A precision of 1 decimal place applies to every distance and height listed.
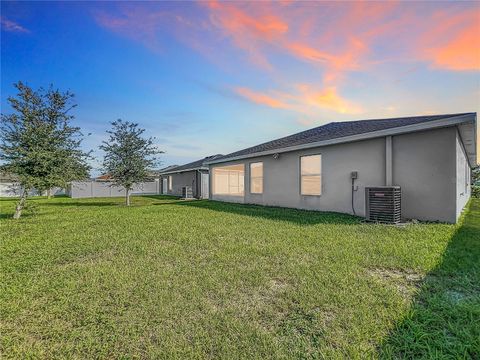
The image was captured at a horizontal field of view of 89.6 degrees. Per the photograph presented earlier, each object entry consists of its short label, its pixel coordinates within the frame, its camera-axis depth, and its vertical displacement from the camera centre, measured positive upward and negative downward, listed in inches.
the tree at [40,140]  287.9 +55.1
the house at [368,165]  238.5 +22.1
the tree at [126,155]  519.5 +63.6
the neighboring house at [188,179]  741.9 +14.7
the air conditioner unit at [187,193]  725.9 -28.2
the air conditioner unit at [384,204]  242.5 -21.9
